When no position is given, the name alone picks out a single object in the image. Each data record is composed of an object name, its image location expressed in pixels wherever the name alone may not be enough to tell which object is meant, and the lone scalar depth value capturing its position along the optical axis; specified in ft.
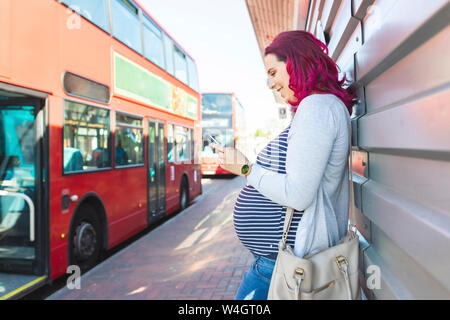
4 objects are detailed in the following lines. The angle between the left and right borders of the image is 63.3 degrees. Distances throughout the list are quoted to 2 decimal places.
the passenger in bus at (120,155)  19.19
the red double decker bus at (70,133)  12.85
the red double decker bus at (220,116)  57.93
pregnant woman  4.04
